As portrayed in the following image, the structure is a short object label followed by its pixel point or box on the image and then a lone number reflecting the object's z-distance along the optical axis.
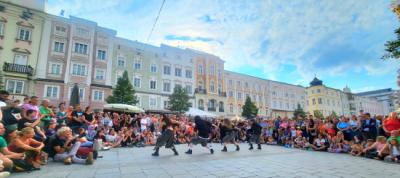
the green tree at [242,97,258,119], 39.84
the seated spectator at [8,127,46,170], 5.26
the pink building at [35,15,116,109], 26.51
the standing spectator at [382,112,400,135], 8.40
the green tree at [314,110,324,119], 55.09
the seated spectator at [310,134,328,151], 11.26
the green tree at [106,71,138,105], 26.55
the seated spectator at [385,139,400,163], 7.57
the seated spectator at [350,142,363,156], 9.24
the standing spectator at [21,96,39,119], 6.84
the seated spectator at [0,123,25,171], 4.74
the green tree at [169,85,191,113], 31.97
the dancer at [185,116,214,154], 8.96
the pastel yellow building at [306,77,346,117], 63.25
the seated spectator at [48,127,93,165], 6.45
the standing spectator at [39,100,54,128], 7.93
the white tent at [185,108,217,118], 22.48
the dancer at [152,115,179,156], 8.11
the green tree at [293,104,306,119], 48.84
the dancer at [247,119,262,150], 11.59
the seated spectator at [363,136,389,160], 8.08
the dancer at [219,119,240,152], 10.04
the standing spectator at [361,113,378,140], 9.73
